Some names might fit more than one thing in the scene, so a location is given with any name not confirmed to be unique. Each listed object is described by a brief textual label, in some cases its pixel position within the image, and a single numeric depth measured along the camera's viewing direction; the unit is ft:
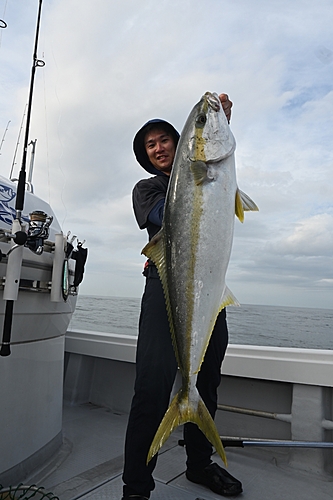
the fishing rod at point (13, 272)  6.63
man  6.73
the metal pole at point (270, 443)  8.33
